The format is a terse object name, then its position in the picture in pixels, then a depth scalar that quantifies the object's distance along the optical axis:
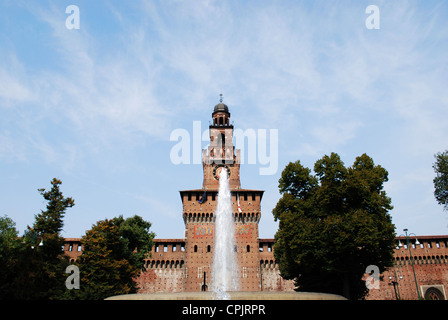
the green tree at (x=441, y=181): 32.59
